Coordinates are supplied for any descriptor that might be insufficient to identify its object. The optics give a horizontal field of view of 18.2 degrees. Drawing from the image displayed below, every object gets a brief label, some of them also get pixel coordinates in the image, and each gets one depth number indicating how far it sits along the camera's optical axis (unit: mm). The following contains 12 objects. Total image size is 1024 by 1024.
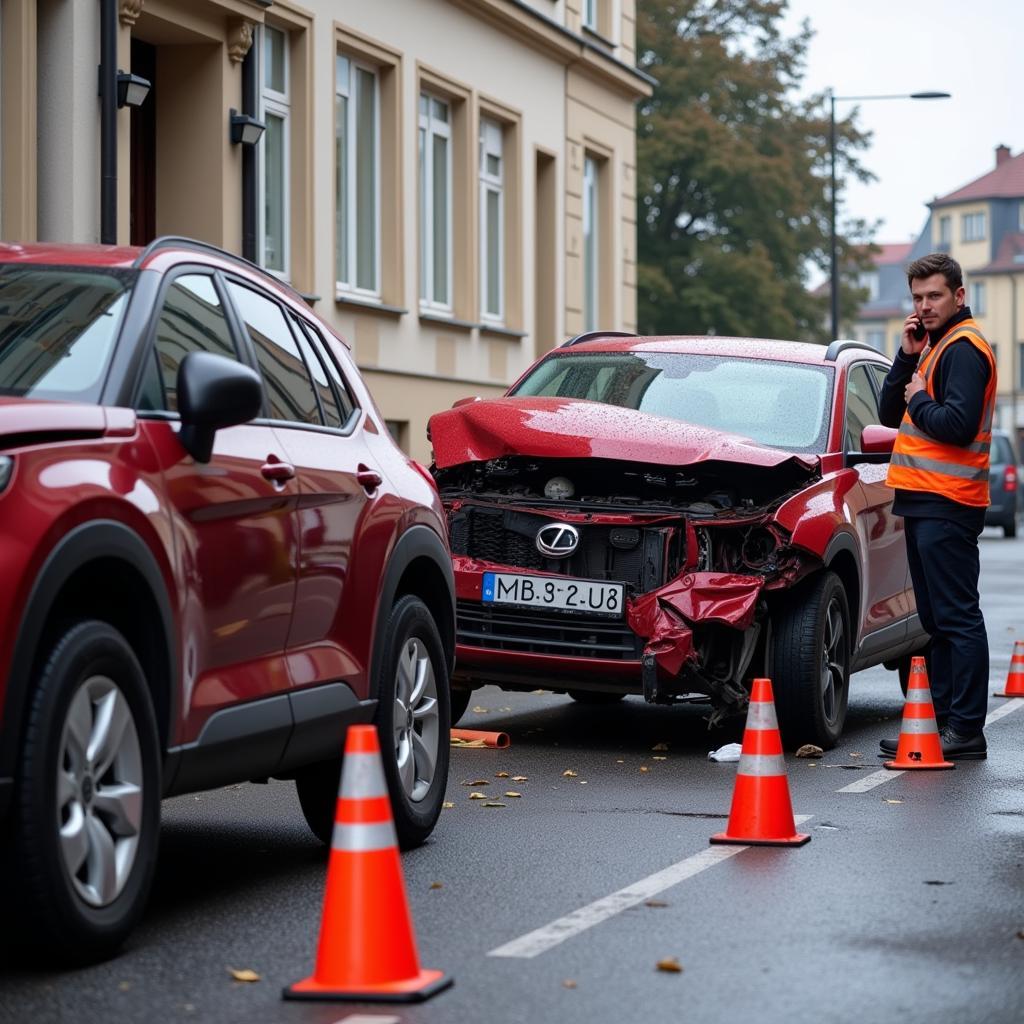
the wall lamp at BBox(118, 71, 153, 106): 23416
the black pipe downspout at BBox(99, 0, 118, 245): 22721
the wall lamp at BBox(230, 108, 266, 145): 26696
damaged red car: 13771
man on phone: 13630
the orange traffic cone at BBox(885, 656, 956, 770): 13261
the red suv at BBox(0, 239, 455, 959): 7146
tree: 72246
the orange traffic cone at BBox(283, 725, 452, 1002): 7038
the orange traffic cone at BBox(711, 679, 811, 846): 10307
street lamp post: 56476
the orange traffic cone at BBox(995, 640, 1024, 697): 18246
